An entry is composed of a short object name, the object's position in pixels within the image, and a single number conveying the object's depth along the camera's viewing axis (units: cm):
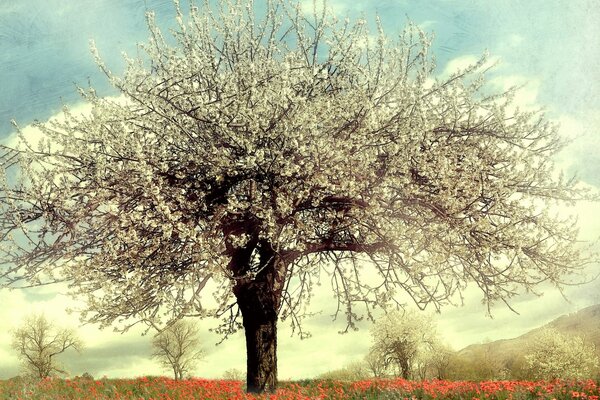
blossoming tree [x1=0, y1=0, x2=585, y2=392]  1093
